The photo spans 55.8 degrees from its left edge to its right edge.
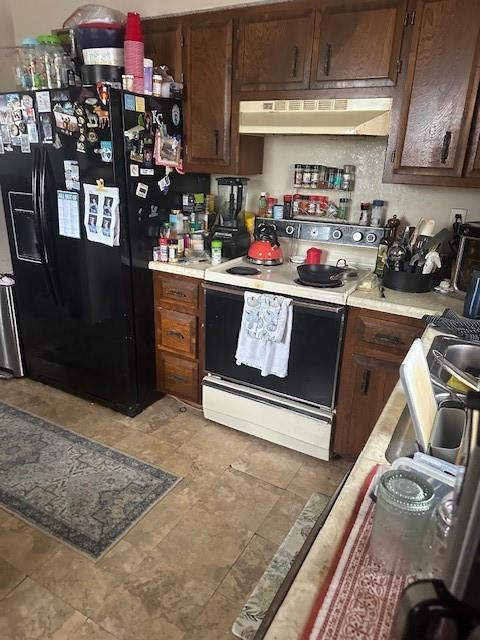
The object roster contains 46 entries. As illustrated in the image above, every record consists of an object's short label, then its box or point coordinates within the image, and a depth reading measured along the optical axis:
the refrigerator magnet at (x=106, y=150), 2.27
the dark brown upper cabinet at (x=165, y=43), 2.46
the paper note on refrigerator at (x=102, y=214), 2.38
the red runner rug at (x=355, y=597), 0.64
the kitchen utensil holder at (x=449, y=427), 1.04
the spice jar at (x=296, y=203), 2.74
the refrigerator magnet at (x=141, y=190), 2.44
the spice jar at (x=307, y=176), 2.64
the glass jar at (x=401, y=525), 0.71
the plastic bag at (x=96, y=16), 2.34
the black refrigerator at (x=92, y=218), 2.34
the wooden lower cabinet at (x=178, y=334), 2.62
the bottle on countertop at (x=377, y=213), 2.48
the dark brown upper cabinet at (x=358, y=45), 1.97
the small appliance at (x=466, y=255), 2.02
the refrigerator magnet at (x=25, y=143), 2.55
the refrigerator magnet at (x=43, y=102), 2.39
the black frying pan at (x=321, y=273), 2.27
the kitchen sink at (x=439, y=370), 1.03
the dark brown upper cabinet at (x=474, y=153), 1.92
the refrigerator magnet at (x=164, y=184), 2.57
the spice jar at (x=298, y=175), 2.66
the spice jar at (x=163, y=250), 2.63
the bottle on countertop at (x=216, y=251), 2.59
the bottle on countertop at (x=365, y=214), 2.53
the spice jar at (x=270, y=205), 2.80
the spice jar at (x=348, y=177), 2.54
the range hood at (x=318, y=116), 2.11
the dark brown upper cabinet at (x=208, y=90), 2.34
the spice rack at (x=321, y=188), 2.56
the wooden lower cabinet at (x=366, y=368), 2.08
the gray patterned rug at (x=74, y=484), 1.96
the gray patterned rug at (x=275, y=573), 1.57
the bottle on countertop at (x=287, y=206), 2.73
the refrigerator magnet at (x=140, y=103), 2.31
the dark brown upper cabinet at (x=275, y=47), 2.14
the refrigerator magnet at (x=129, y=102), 2.25
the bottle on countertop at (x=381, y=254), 2.42
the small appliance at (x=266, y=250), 2.61
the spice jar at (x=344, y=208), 2.60
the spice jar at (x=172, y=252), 2.64
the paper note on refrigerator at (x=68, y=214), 2.51
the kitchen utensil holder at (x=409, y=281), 2.16
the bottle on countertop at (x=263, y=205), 2.81
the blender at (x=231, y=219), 2.71
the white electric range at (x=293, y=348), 2.21
